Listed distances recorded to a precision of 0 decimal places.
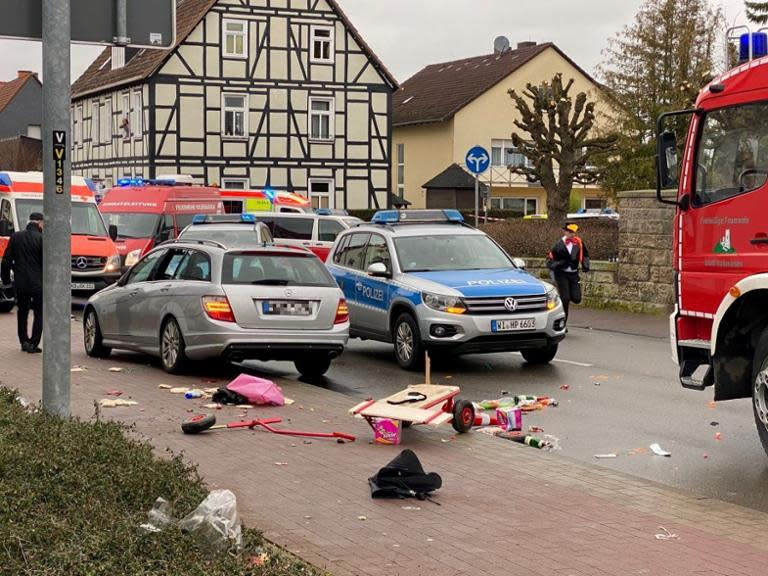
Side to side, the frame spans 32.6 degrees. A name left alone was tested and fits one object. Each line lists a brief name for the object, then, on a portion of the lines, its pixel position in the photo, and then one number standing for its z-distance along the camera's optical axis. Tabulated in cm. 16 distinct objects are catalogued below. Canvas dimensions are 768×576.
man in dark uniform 2105
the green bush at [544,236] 2667
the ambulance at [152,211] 2870
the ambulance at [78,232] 2611
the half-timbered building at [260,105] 5331
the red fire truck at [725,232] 936
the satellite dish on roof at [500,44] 7749
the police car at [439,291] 1529
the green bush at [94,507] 549
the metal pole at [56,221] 795
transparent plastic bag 606
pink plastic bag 1184
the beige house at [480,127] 6631
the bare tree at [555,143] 3469
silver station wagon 1399
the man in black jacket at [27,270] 1689
